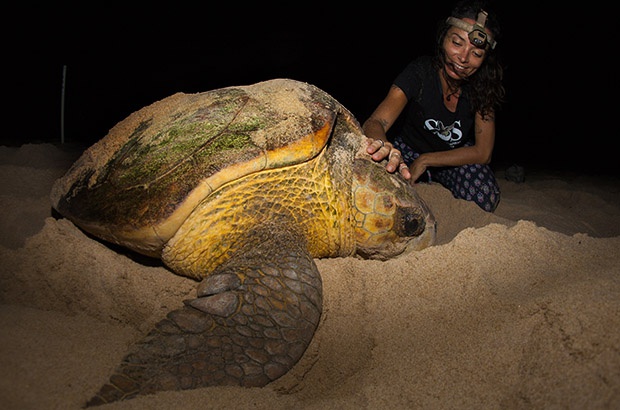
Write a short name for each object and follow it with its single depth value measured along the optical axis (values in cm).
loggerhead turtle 120
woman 221
